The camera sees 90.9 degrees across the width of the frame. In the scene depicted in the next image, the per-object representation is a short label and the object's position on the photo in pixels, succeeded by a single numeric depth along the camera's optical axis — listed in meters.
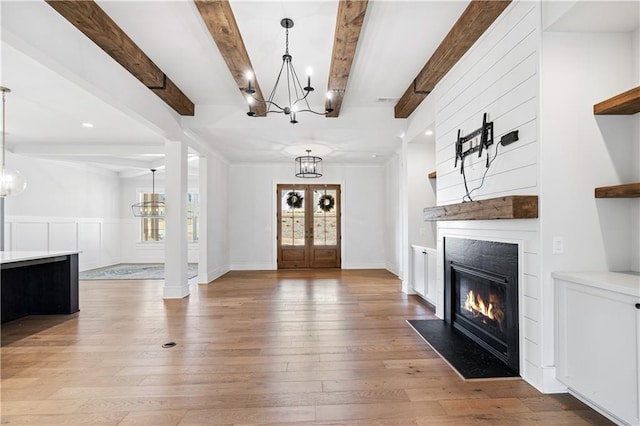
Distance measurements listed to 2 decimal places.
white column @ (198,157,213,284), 6.30
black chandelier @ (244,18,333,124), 2.98
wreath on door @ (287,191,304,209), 8.30
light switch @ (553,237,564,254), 2.21
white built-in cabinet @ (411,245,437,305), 4.37
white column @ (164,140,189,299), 5.07
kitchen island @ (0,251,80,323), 4.17
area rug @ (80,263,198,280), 7.15
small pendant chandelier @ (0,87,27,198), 4.29
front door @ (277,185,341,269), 8.27
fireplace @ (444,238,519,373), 2.53
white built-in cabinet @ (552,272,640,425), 1.71
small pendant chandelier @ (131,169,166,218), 9.84
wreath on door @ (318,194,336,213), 8.31
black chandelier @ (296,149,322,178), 6.48
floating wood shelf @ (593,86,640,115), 1.91
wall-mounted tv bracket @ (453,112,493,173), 2.80
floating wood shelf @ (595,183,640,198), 1.94
